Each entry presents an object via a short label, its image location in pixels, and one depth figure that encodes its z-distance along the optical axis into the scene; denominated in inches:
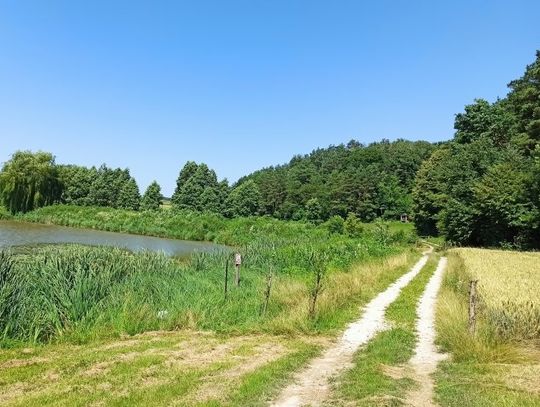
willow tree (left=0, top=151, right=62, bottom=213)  2851.9
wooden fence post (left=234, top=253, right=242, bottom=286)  600.2
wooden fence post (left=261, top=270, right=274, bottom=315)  532.7
